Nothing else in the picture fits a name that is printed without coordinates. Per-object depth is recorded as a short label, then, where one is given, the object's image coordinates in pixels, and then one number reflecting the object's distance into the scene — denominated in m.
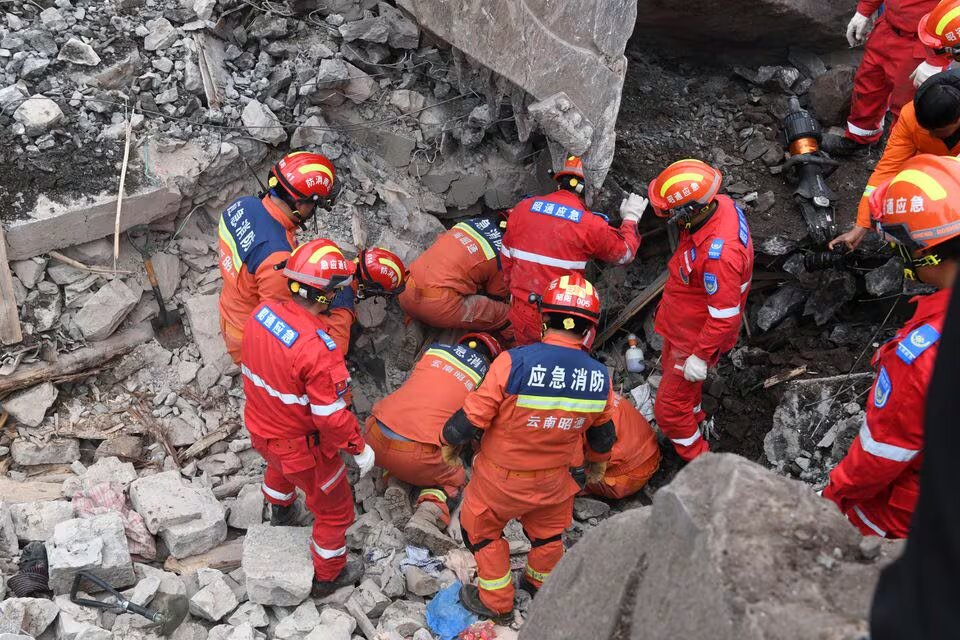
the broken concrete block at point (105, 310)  5.89
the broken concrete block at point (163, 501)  5.10
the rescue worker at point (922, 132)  4.40
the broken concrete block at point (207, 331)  6.23
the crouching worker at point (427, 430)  5.44
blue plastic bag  4.74
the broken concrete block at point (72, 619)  4.33
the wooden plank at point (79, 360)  5.66
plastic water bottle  6.69
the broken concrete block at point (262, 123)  6.35
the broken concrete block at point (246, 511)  5.44
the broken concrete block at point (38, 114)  5.80
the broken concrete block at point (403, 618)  4.72
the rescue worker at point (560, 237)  5.88
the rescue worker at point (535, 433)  4.19
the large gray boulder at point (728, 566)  2.08
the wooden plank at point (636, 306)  6.77
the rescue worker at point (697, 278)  5.14
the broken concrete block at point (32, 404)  5.63
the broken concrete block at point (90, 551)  4.57
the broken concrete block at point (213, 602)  4.64
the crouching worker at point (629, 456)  5.75
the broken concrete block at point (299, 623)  4.66
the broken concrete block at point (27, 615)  4.17
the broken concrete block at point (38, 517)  4.95
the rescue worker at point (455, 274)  6.38
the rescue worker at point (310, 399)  4.51
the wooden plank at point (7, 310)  5.60
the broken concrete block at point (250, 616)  4.68
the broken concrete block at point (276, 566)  4.78
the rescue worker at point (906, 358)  3.36
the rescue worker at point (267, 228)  5.37
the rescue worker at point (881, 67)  5.91
